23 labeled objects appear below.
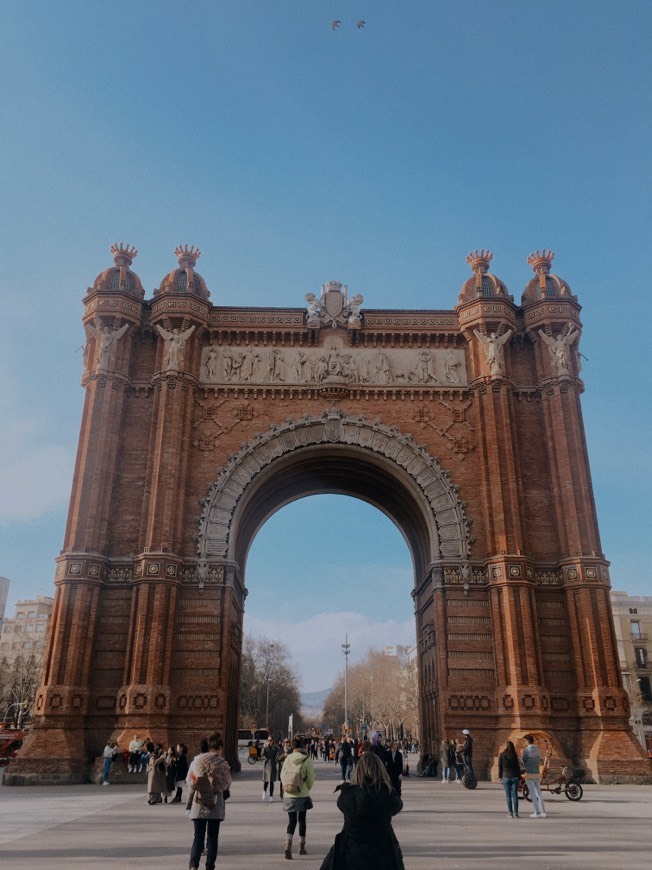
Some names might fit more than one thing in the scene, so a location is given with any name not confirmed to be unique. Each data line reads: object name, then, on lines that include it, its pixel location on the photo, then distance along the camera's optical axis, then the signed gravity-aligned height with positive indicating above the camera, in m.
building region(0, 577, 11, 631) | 111.46 +20.40
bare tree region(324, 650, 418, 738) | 87.44 +4.88
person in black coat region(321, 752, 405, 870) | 4.96 -0.64
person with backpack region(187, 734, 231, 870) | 7.91 -0.70
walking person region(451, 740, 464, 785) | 21.42 -0.72
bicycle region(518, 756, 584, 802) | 16.72 -1.19
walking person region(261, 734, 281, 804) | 16.91 -0.74
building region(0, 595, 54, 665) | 103.62 +14.18
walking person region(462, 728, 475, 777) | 20.47 -0.50
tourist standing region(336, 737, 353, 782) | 22.00 -0.66
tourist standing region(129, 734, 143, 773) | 21.77 -0.60
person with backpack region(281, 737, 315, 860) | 9.71 -0.71
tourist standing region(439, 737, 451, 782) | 22.97 -0.77
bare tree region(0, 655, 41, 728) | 71.00 +3.97
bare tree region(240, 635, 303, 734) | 90.81 +6.15
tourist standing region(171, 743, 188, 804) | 16.39 -0.83
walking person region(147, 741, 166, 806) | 15.68 -1.01
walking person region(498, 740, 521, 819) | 13.23 -0.71
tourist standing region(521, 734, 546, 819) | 13.68 -0.73
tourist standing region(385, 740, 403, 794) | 13.74 -0.59
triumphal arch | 23.39 +8.19
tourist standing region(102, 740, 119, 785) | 21.42 -0.74
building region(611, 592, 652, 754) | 60.97 +6.71
